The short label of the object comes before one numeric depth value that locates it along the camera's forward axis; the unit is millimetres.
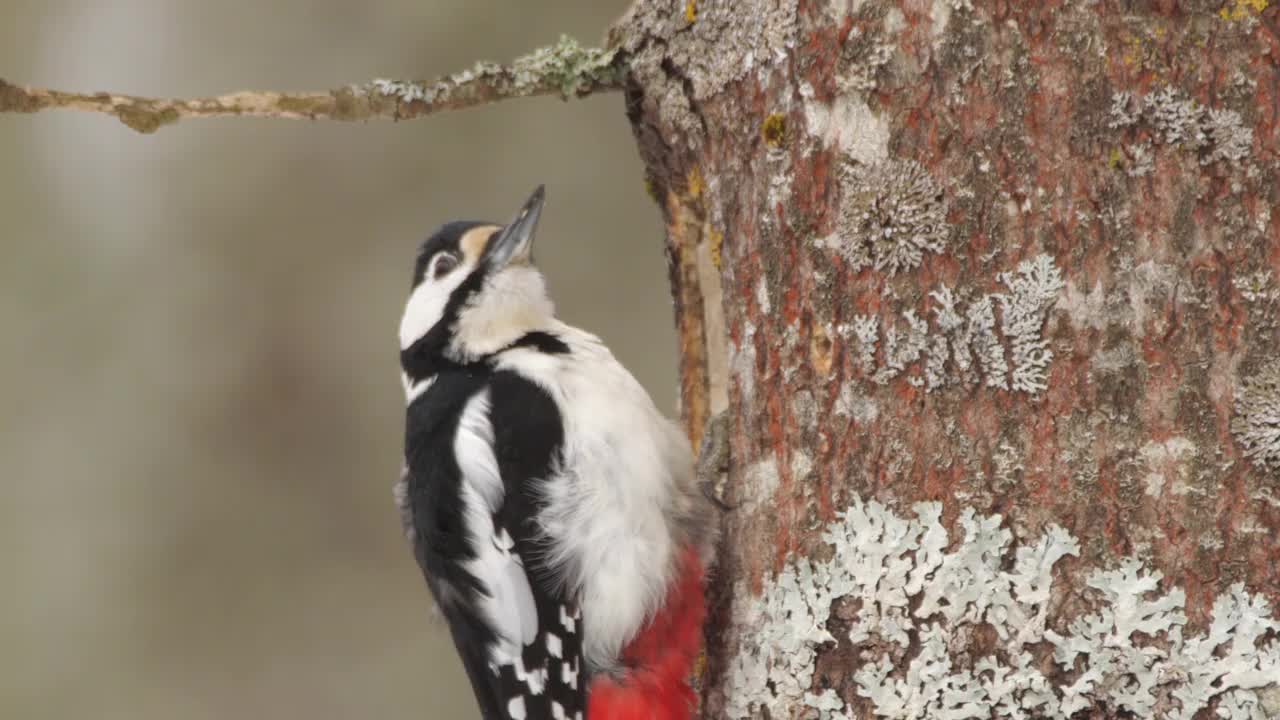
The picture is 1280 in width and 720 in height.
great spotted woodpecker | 4496
